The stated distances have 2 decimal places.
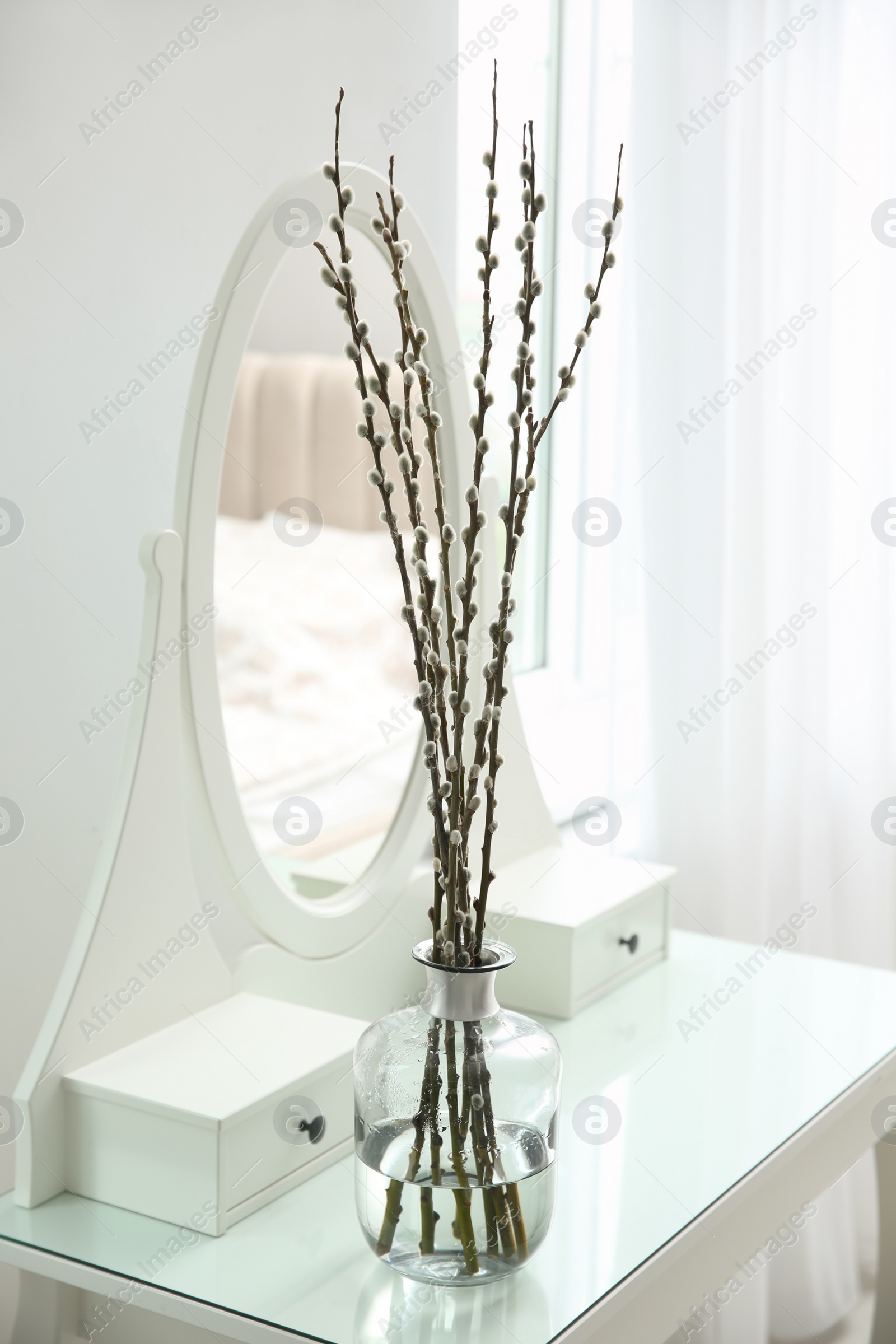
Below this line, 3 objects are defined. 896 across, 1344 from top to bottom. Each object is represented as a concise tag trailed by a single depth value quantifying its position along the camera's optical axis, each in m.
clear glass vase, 2.28
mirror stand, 2.35
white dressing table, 2.28
